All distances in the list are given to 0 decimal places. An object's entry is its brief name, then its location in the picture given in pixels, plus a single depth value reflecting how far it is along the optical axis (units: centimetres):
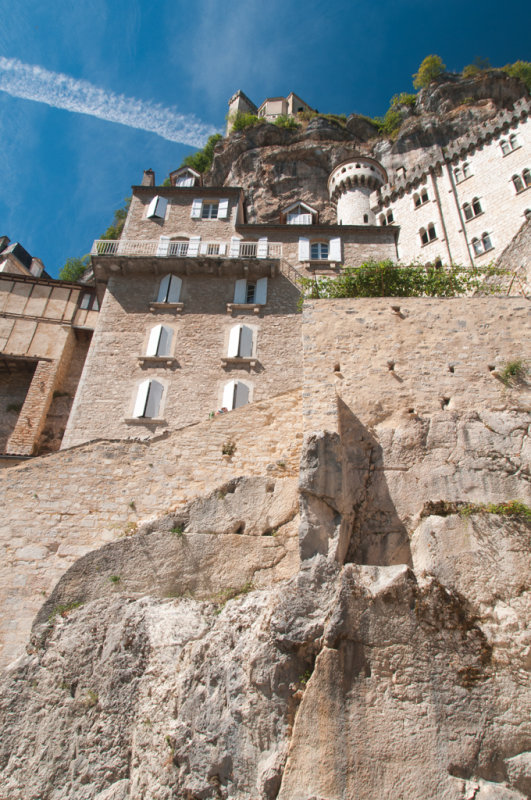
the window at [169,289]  1770
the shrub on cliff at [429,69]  3616
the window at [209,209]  2072
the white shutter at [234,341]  1616
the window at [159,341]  1627
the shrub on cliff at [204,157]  3669
